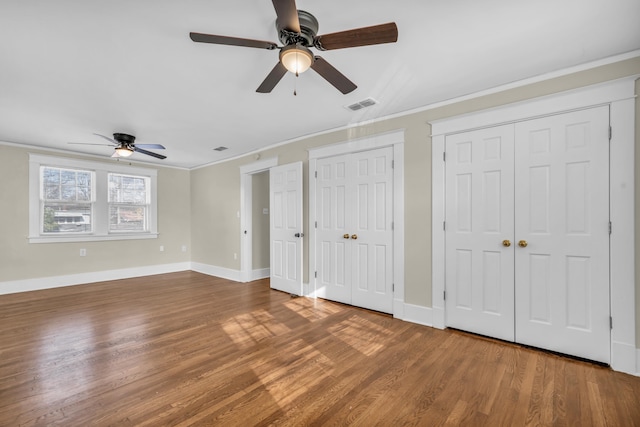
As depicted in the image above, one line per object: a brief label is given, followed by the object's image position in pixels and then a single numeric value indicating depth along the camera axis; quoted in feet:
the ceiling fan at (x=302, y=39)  5.24
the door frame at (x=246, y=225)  18.37
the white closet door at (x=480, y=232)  9.22
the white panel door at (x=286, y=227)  14.96
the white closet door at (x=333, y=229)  13.24
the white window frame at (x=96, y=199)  16.29
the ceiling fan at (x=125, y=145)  13.74
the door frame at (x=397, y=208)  11.38
